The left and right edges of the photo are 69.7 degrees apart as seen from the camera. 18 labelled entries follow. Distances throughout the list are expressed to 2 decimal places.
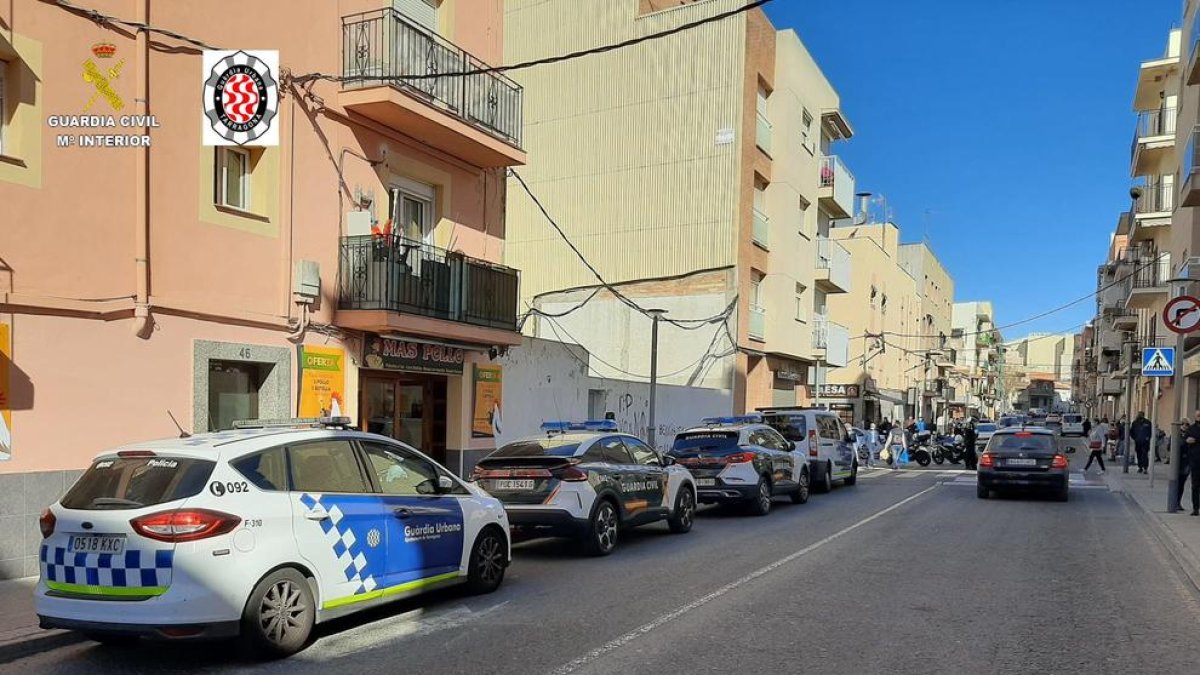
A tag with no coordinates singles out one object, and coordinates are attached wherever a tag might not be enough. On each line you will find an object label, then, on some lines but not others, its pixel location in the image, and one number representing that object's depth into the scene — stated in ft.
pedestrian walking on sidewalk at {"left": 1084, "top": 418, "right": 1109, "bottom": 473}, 90.17
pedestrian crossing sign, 58.65
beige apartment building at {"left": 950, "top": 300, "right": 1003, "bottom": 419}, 323.31
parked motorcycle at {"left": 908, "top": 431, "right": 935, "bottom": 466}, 98.02
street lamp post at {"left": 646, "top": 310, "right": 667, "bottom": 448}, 62.95
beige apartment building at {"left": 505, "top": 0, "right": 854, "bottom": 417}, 83.51
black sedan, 54.54
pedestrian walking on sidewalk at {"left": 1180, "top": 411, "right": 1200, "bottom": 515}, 44.50
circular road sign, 46.80
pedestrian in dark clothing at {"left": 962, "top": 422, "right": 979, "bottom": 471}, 86.63
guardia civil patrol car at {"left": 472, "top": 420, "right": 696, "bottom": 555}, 32.42
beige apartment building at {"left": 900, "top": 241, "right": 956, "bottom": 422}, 230.27
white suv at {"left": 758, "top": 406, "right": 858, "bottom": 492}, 59.88
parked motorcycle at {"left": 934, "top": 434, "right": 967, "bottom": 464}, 98.07
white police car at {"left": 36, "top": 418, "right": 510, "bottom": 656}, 18.08
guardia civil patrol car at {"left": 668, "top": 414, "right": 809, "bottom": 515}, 46.83
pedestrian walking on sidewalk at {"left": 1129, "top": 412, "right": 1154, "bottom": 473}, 86.48
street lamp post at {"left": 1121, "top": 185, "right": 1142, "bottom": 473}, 82.28
